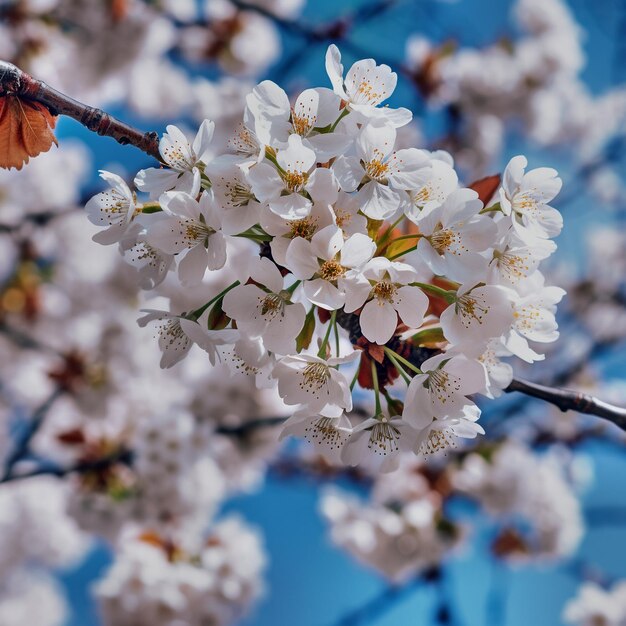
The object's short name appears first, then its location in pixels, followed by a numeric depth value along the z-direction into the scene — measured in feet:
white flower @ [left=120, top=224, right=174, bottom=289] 2.57
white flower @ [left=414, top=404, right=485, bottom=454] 2.51
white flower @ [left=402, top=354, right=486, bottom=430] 2.49
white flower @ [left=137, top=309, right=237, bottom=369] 2.56
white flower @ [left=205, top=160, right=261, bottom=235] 2.47
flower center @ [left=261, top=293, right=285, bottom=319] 2.51
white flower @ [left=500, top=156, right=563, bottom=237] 2.52
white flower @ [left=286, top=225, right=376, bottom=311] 2.44
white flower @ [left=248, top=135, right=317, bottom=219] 2.44
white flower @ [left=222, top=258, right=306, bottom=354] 2.51
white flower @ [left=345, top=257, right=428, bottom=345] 2.46
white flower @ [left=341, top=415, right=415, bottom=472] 2.55
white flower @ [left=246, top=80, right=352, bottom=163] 2.48
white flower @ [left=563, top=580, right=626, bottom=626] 10.20
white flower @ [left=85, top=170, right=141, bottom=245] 2.55
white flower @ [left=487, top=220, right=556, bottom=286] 2.50
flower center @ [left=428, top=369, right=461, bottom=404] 2.50
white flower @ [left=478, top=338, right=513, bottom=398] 2.56
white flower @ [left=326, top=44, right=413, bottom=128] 2.53
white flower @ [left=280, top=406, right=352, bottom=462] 2.54
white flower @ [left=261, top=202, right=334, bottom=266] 2.46
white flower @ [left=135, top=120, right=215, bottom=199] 2.51
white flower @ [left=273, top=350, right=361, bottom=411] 2.51
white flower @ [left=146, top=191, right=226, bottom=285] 2.48
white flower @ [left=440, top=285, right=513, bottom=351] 2.49
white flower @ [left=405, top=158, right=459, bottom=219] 2.52
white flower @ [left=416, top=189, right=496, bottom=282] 2.49
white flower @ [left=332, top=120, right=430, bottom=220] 2.47
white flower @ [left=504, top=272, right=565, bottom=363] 2.55
